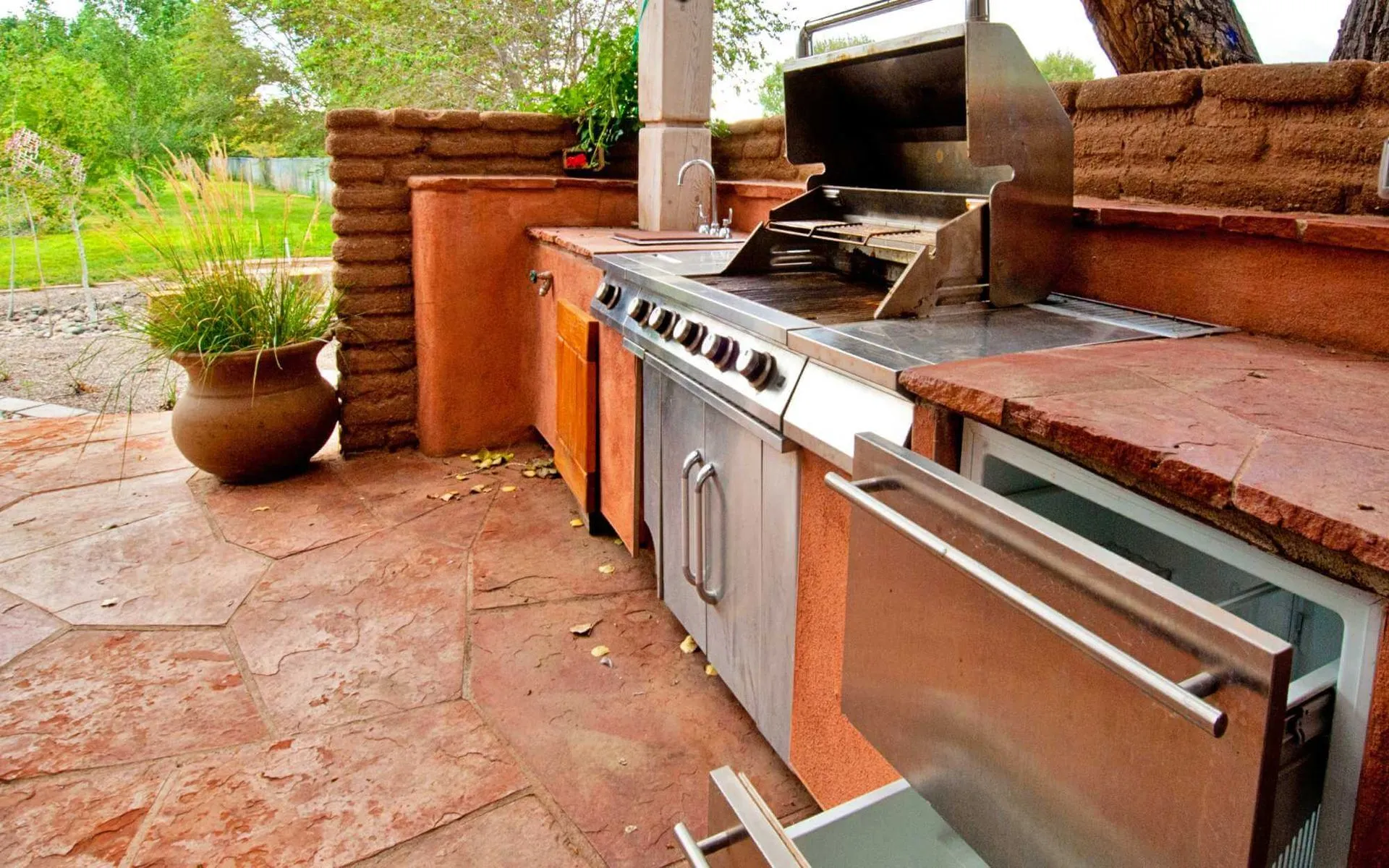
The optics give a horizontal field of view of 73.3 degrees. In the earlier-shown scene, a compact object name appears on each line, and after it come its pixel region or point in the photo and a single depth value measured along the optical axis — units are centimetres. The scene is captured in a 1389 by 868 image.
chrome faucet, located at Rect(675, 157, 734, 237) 375
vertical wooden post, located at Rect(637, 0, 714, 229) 382
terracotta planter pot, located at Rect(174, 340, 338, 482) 368
